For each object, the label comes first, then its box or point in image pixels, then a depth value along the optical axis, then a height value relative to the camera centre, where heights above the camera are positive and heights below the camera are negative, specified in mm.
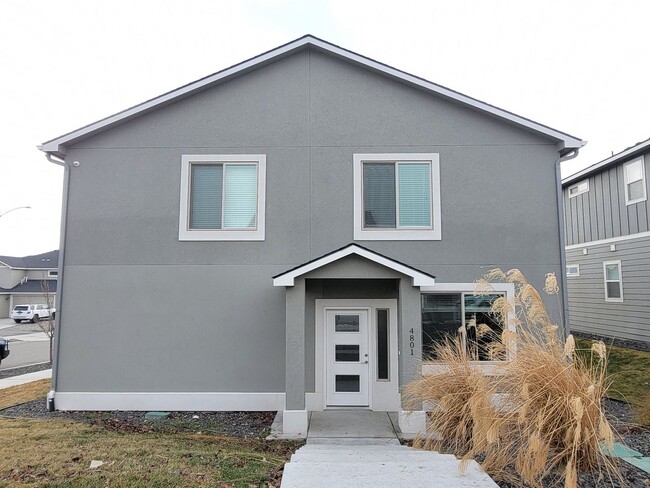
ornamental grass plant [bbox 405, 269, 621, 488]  4426 -1353
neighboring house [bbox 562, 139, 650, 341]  14062 +1565
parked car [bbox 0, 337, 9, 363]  15711 -2297
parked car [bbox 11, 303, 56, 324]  38541 -2278
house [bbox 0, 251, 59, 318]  44469 +612
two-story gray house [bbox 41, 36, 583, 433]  9438 +1455
